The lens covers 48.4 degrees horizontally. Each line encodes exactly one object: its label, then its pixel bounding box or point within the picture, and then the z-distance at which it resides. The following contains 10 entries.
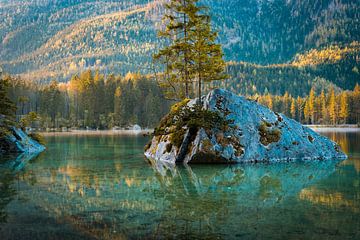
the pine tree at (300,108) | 168.38
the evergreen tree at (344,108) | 137.50
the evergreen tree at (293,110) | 167.12
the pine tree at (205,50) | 28.53
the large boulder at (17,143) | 30.92
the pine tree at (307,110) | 156.38
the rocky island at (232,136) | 23.56
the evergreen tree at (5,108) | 29.02
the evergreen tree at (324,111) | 147.62
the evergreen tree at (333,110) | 140.88
